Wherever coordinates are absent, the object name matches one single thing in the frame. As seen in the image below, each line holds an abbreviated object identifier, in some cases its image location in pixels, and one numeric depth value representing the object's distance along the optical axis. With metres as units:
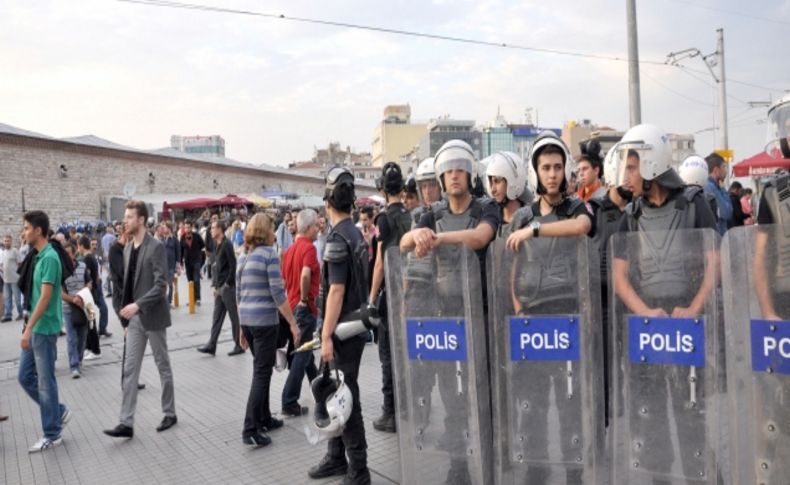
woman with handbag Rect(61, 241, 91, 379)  7.31
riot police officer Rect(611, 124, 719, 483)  2.64
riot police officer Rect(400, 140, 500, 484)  3.09
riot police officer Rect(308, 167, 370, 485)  3.80
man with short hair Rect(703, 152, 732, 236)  6.78
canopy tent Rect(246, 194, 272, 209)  34.18
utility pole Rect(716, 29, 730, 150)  18.38
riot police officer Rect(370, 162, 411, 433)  4.75
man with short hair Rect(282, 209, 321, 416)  5.48
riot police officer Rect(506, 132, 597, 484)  2.87
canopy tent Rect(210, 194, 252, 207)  29.58
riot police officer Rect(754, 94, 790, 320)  2.46
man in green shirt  4.89
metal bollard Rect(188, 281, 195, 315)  12.63
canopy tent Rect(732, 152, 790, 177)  13.15
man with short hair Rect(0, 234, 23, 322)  12.75
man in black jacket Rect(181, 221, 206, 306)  13.29
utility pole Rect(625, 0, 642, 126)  9.48
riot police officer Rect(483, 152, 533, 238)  4.30
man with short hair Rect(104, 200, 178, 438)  5.05
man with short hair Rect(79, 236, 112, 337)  9.00
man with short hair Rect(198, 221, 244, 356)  8.04
